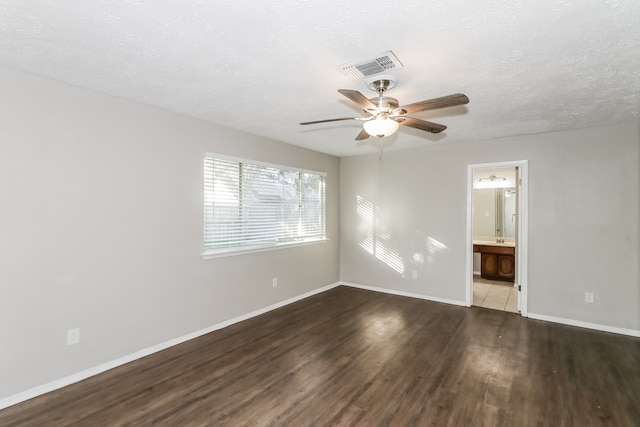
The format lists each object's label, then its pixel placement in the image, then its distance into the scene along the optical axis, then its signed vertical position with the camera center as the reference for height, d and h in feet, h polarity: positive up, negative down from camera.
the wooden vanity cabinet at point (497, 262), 20.14 -3.30
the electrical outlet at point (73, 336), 8.61 -3.46
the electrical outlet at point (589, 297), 12.75 -3.45
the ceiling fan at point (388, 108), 6.89 +2.40
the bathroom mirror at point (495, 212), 21.79 -0.03
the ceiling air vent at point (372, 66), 6.93 +3.35
